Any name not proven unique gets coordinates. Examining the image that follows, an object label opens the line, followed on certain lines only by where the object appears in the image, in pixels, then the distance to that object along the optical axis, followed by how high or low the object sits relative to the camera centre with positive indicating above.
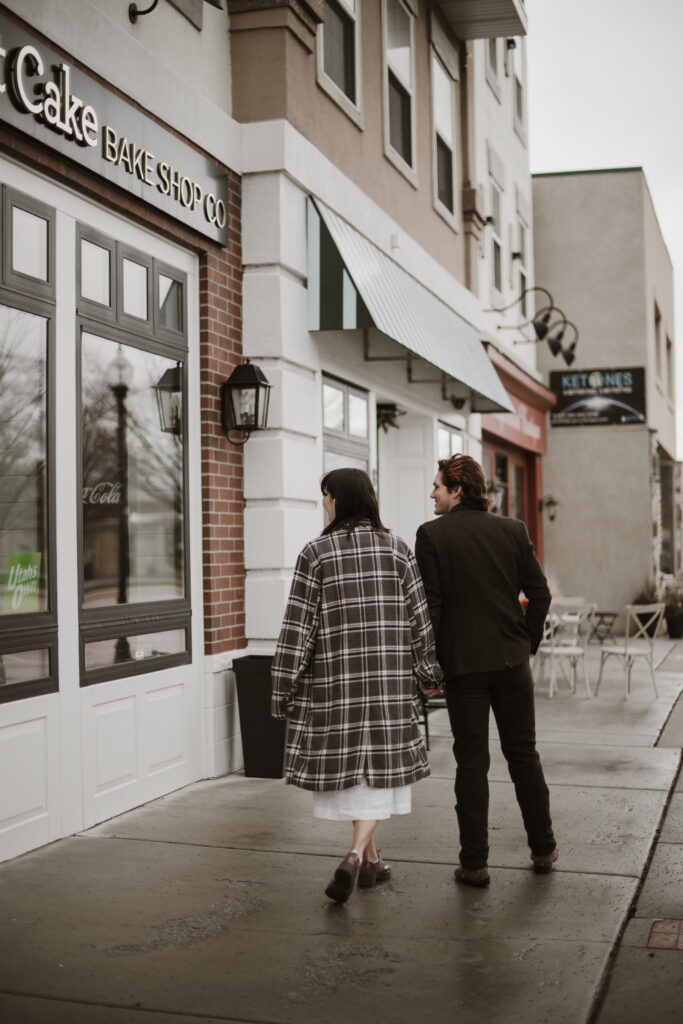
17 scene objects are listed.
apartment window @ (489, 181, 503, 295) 16.09 +4.50
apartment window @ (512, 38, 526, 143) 18.02 +7.45
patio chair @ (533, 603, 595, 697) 11.52 -0.97
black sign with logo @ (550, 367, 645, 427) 20.20 +2.85
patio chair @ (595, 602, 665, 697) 11.38 -0.96
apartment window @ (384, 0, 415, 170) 11.02 +4.66
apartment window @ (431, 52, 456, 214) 12.64 +4.80
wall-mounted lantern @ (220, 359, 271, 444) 7.46 +1.06
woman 4.84 -0.49
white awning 8.20 +2.08
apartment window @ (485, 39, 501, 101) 15.87 +6.91
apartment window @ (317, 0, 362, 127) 9.27 +4.22
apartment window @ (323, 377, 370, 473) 9.06 +1.11
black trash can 7.32 -1.03
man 5.08 -0.36
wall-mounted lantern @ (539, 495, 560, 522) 20.16 +0.91
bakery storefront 5.55 +0.65
